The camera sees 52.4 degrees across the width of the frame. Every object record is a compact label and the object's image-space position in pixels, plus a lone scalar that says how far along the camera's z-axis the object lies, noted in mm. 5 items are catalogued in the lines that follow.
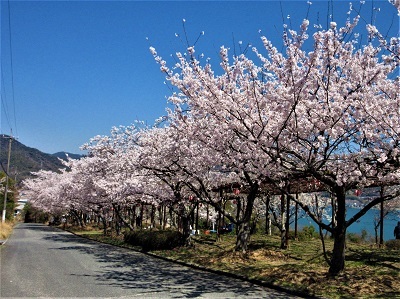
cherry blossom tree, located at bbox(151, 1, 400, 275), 10242
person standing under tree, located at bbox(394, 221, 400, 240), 25334
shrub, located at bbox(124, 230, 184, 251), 22828
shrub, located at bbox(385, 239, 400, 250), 19453
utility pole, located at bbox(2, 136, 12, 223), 49344
